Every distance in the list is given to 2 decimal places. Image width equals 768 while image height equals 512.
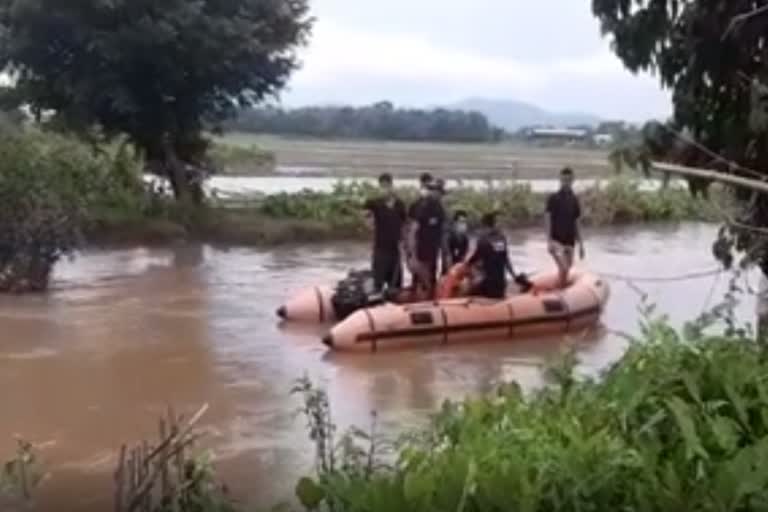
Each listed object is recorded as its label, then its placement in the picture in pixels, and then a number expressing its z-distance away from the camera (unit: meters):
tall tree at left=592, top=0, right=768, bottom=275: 7.88
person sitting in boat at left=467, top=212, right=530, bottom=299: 16.14
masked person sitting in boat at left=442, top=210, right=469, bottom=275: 17.30
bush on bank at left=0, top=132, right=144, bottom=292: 19.58
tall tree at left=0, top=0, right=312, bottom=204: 25.00
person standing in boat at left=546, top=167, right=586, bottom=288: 17.80
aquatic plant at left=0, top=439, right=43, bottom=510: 7.70
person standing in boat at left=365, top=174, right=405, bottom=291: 17.08
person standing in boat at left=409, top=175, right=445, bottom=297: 16.73
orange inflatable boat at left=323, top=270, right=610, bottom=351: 15.09
